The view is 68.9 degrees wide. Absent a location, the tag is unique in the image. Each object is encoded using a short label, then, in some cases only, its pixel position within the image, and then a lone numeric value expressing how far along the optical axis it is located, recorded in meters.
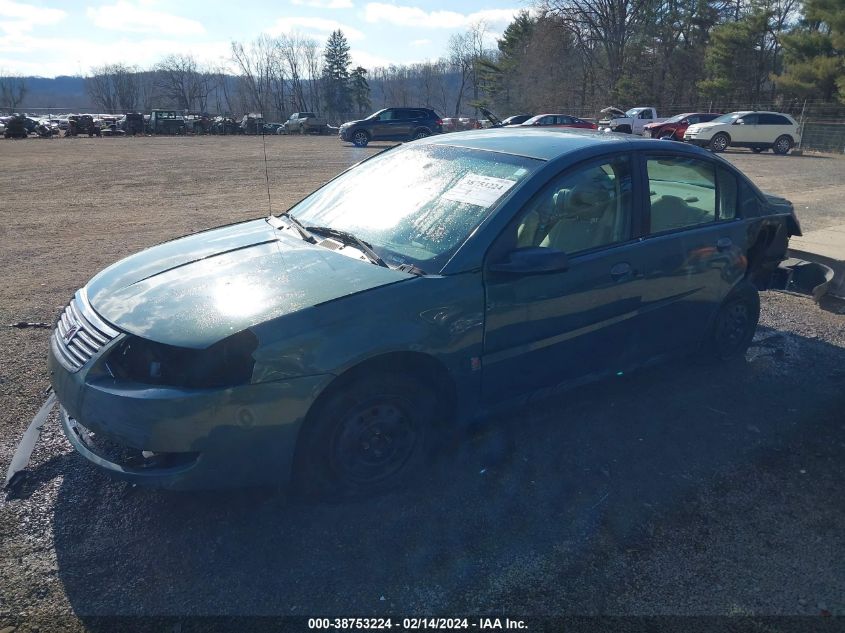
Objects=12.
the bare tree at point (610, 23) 49.97
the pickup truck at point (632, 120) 30.57
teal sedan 2.56
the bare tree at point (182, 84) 100.50
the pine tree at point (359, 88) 86.44
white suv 25.97
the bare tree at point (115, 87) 116.50
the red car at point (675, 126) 27.99
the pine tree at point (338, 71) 85.19
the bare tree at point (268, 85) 100.60
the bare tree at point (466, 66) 87.62
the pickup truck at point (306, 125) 48.47
